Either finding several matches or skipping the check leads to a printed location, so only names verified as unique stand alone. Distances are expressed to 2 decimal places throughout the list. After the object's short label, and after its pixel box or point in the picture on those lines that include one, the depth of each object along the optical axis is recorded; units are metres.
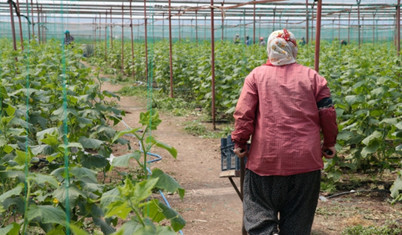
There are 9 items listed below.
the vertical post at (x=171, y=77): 11.79
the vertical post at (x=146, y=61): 13.73
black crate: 5.14
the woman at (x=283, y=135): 3.25
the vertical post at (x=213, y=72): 8.58
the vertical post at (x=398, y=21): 9.73
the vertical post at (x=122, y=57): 18.83
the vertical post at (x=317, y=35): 4.74
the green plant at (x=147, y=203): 1.92
